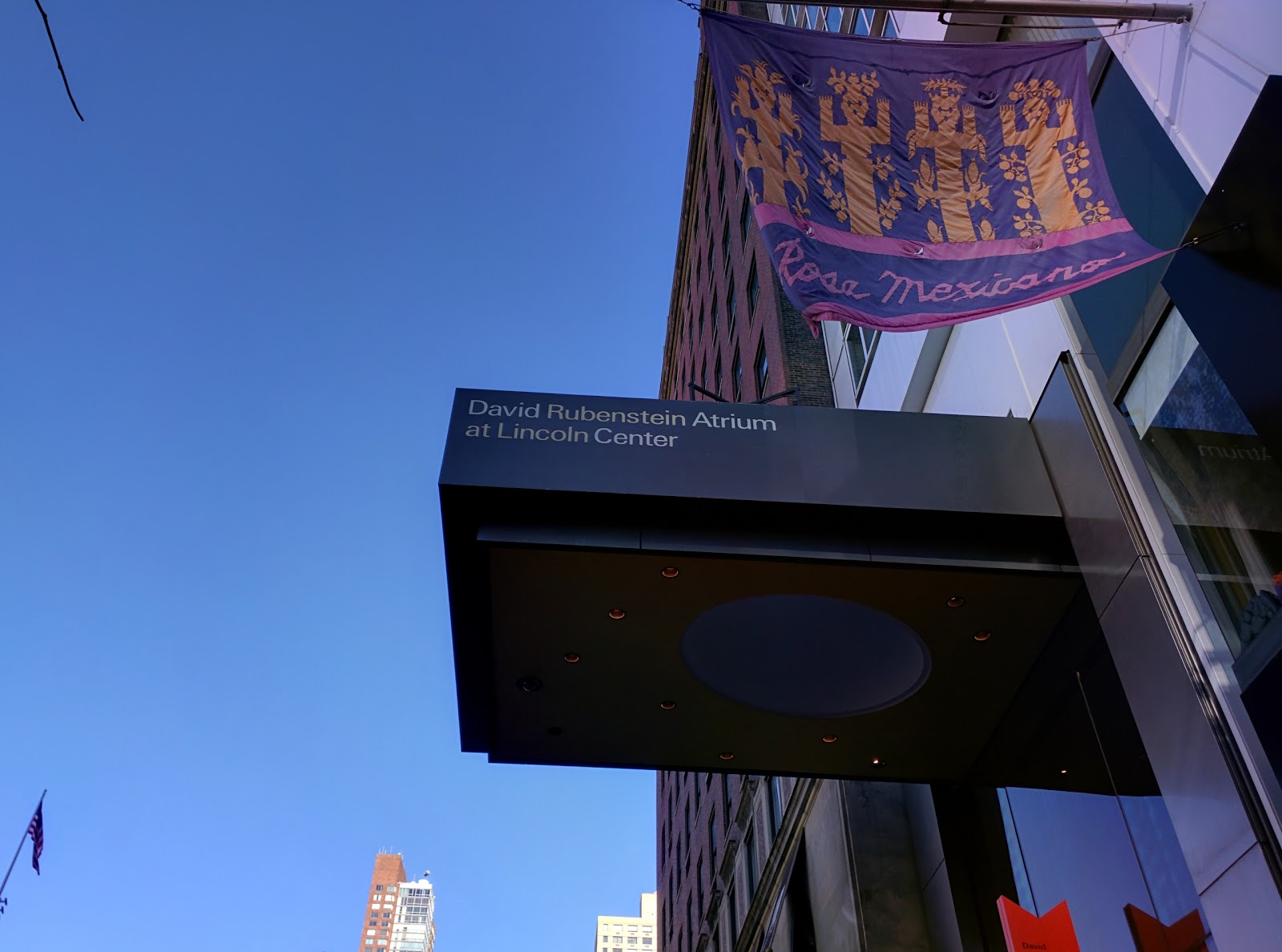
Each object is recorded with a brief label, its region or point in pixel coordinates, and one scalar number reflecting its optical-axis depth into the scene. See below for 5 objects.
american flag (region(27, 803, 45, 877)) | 35.16
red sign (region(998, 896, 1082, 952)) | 10.84
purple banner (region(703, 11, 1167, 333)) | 8.17
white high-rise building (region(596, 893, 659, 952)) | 172.62
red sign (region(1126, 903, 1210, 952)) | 8.94
